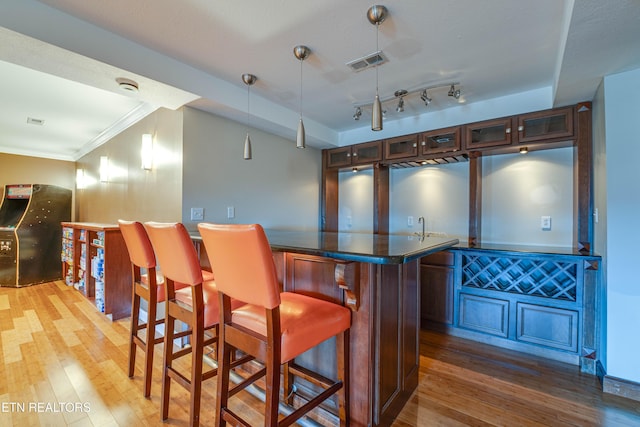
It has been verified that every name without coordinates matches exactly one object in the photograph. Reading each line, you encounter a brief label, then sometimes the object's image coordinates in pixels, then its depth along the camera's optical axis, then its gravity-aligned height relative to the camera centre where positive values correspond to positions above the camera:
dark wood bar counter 1.31 -0.47
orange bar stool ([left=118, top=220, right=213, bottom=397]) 1.70 -0.46
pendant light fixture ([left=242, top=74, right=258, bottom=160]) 2.44 +1.21
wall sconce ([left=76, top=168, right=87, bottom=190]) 5.30 +0.62
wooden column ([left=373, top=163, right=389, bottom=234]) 3.63 +0.24
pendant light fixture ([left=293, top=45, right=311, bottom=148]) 2.02 +1.21
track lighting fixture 2.54 +1.22
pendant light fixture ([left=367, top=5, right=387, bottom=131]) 1.61 +1.20
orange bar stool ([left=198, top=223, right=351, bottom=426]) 1.03 -0.46
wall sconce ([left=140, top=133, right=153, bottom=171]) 2.94 +0.65
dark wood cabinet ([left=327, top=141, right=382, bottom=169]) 3.60 +0.85
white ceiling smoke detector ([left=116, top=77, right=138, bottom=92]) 2.08 +1.01
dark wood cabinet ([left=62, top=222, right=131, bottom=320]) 3.05 -0.70
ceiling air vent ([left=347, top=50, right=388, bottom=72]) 2.04 +1.21
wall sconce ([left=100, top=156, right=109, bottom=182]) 4.11 +0.65
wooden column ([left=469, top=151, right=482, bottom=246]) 2.95 +0.21
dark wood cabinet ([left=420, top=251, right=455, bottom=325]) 2.74 -0.74
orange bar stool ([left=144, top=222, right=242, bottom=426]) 1.37 -0.49
